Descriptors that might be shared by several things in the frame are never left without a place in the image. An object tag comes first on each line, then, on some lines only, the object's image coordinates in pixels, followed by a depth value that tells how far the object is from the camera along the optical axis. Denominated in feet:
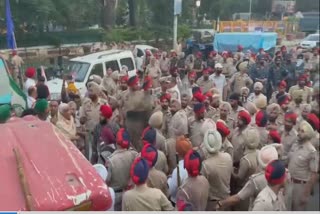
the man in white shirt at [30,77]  21.97
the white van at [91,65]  25.04
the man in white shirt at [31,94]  19.41
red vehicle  6.92
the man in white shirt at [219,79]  19.83
